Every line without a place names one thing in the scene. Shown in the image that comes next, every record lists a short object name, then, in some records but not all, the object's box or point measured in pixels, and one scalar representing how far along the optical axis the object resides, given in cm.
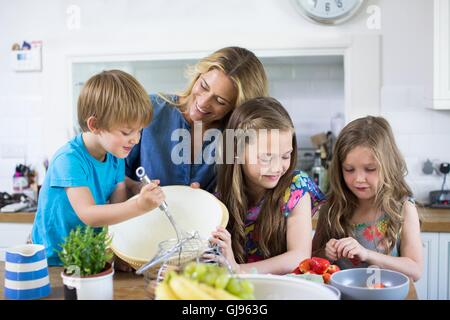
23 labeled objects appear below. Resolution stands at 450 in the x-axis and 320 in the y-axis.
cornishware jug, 113
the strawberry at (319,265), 125
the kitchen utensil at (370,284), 104
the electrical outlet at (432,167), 302
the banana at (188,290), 86
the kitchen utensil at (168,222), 136
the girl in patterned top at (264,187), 152
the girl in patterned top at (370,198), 170
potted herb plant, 107
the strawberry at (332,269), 124
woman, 176
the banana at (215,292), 87
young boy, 144
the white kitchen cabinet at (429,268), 264
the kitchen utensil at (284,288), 103
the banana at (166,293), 88
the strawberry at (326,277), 119
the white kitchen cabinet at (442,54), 269
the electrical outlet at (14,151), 337
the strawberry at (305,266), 127
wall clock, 295
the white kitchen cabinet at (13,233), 296
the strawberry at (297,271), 131
